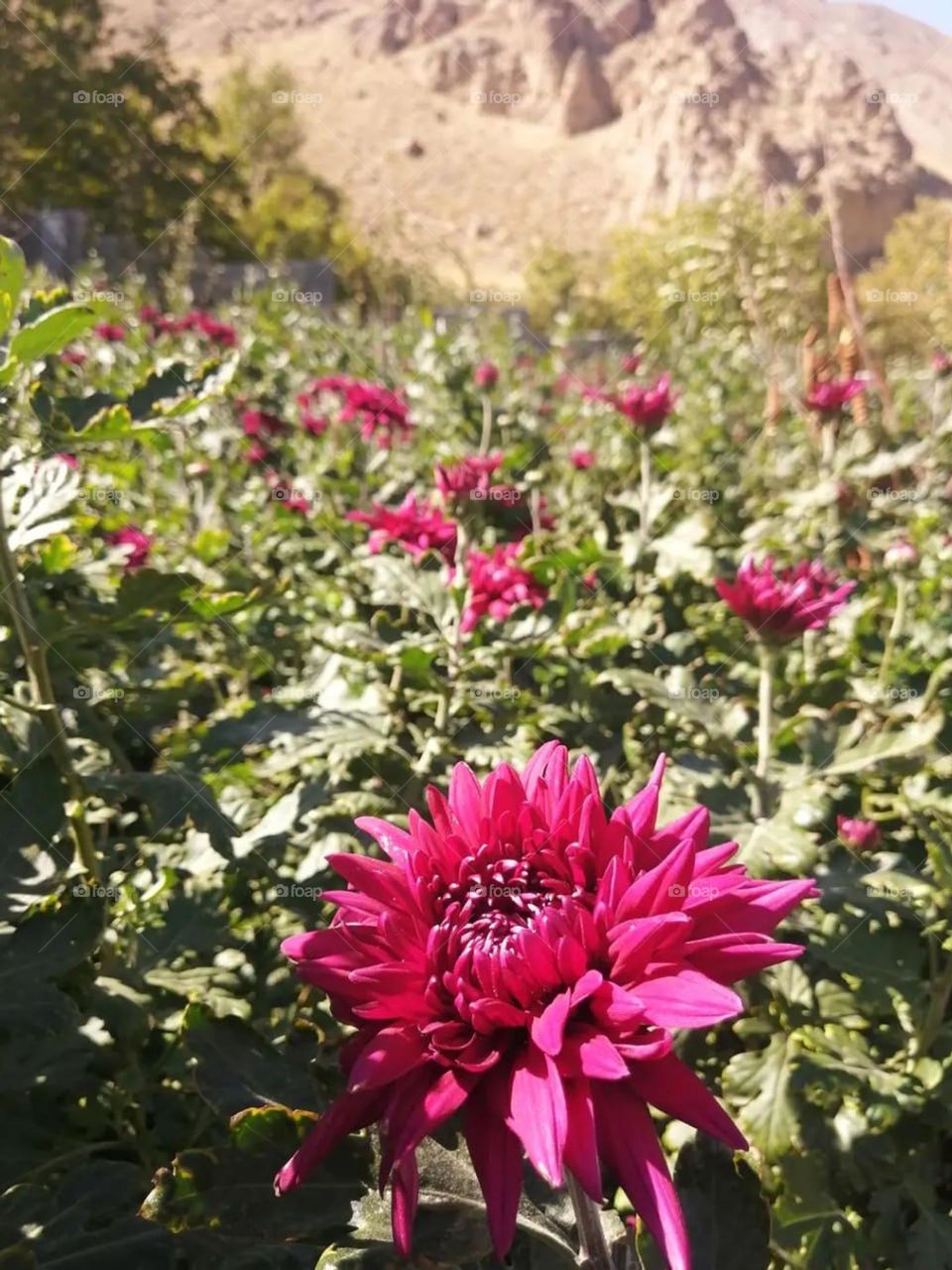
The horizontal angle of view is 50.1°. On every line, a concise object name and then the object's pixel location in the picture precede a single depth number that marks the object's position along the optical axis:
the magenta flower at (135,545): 0.65
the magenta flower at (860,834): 0.48
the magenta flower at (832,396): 0.83
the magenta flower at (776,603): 0.47
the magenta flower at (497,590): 0.52
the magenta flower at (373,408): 0.89
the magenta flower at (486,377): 0.98
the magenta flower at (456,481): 0.61
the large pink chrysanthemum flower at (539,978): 0.20
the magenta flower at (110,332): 1.31
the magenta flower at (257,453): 1.00
